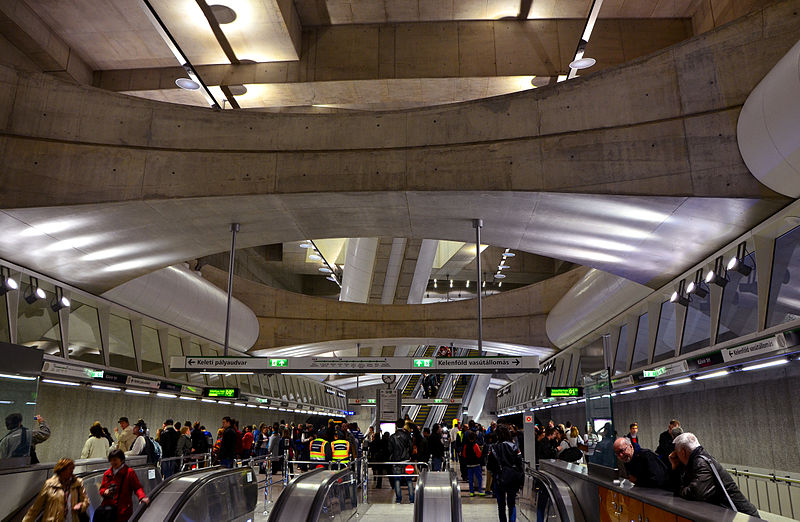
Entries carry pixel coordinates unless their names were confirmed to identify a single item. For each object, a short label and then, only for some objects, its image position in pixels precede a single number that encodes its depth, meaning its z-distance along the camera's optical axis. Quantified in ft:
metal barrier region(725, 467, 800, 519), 29.40
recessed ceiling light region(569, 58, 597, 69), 40.04
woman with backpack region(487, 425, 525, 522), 30.66
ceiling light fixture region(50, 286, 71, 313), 39.32
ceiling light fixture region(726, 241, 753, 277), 27.61
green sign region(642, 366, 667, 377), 39.34
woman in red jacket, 23.56
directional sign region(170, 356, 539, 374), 36.78
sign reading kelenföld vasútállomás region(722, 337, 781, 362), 25.18
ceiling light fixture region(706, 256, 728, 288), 29.89
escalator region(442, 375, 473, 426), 127.65
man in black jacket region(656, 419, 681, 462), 32.97
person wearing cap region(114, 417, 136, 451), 37.42
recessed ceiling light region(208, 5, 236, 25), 42.98
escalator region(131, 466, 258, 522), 24.29
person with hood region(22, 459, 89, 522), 21.01
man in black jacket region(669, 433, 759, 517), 15.94
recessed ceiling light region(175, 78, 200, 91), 40.50
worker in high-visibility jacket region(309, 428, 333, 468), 44.50
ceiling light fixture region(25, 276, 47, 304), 35.53
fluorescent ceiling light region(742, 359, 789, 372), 26.29
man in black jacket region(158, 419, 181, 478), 44.50
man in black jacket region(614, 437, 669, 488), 18.89
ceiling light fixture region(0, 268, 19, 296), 33.45
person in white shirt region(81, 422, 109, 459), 38.24
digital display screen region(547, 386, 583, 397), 57.06
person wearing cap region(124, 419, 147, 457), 37.40
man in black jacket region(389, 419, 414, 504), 47.57
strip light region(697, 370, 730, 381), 31.58
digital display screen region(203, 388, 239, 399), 61.67
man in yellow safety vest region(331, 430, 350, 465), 44.39
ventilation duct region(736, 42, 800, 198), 20.97
